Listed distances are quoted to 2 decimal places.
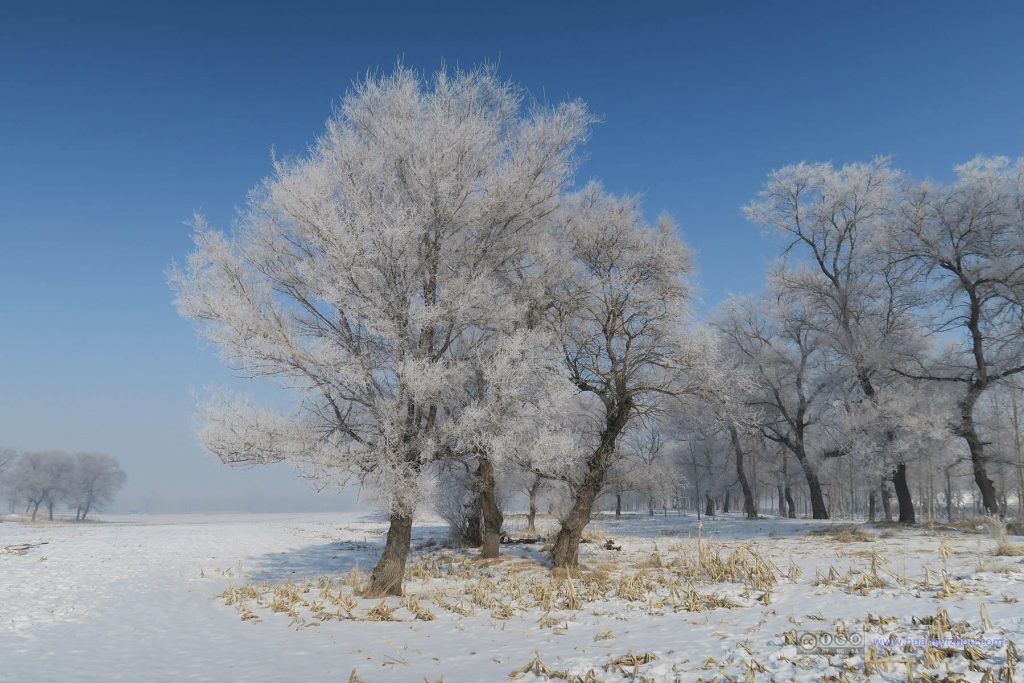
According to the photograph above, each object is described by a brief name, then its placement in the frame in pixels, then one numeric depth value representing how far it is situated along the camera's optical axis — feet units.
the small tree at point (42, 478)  216.99
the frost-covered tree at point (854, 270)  63.05
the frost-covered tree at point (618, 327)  44.24
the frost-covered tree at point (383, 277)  32.55
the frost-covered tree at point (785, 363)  84.43
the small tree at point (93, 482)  229.25
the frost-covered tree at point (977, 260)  55.11
